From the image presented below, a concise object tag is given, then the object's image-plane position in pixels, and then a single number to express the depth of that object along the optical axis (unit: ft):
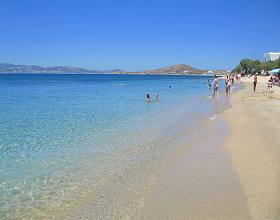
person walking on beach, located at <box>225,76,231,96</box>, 84.00
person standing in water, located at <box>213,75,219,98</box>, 84.10
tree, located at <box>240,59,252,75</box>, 274.15
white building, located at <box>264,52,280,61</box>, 288.48
